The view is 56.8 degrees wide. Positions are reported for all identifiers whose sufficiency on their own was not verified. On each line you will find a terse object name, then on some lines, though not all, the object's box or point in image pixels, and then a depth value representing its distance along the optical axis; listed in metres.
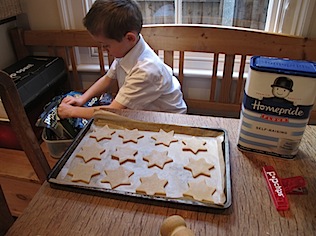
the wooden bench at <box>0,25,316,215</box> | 1.32
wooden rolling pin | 0.43
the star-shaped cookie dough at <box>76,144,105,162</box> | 0.71
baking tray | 0.58
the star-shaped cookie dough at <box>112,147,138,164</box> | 0.70
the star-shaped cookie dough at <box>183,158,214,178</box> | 0.66
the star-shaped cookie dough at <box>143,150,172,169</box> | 0.68
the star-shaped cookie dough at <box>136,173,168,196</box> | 0.61
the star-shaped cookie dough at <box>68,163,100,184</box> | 0.65
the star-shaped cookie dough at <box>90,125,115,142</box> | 0.78
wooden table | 0.54
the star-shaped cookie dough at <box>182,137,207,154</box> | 0.73
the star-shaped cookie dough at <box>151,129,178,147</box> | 0.76
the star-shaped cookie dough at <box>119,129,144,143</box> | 0.77
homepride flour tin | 0.62
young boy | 1.08
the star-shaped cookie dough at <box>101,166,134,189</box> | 0.63
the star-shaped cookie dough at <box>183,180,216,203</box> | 0.59
